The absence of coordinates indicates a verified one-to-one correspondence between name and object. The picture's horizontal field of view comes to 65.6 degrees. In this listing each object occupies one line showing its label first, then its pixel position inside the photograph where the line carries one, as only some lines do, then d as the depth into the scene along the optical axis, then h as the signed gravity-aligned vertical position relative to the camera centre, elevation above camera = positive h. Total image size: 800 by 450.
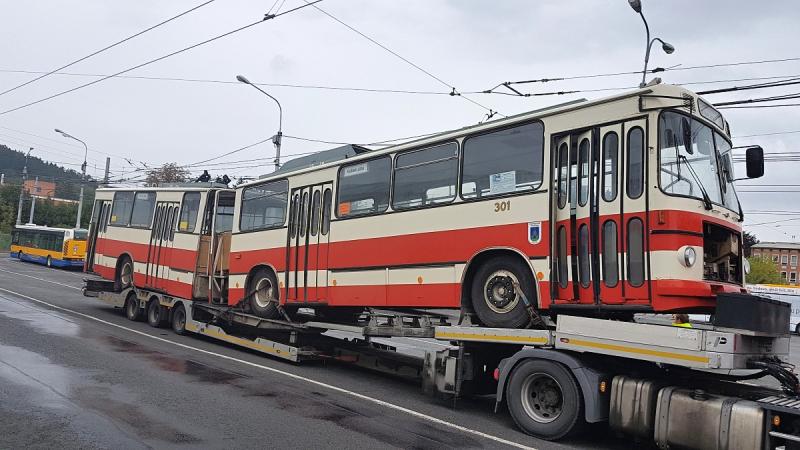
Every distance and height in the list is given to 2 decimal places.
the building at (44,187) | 102.72 +18.88
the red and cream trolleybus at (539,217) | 6.61 +1.24
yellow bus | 43.00 +3.01
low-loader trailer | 5.93 -0.65
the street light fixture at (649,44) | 13.02 +6.60
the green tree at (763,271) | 80.38 +7.76
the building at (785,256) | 103.62 +12.37
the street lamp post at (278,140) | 26.47 +6.84
